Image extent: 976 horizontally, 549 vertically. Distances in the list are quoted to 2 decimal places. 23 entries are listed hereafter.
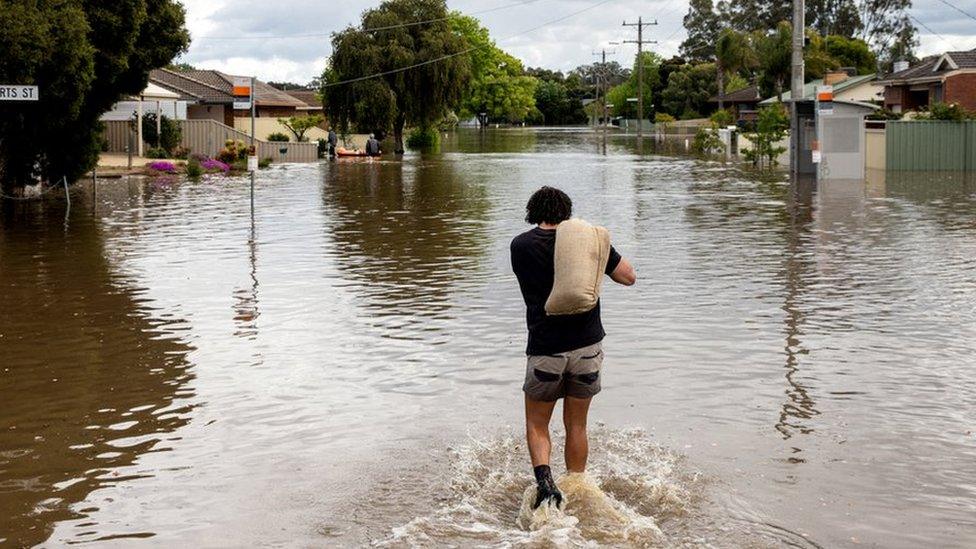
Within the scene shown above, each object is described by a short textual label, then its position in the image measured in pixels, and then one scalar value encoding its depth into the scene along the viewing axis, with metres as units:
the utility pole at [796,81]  37.81
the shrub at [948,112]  42.09
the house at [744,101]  107.56
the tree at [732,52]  115.69
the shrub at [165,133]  50.88
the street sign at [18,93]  19.23
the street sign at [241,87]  20.34
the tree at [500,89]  140.50
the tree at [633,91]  154.00
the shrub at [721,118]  91.29
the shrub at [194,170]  40.31
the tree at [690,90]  132.75
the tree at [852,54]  93.56
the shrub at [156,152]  48.50
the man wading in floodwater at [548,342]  6.91
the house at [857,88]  68.31
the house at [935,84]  52.50
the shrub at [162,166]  41.41
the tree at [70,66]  21.52
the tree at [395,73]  63.75
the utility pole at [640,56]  103.88
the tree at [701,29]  142.25
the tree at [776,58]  94.12
